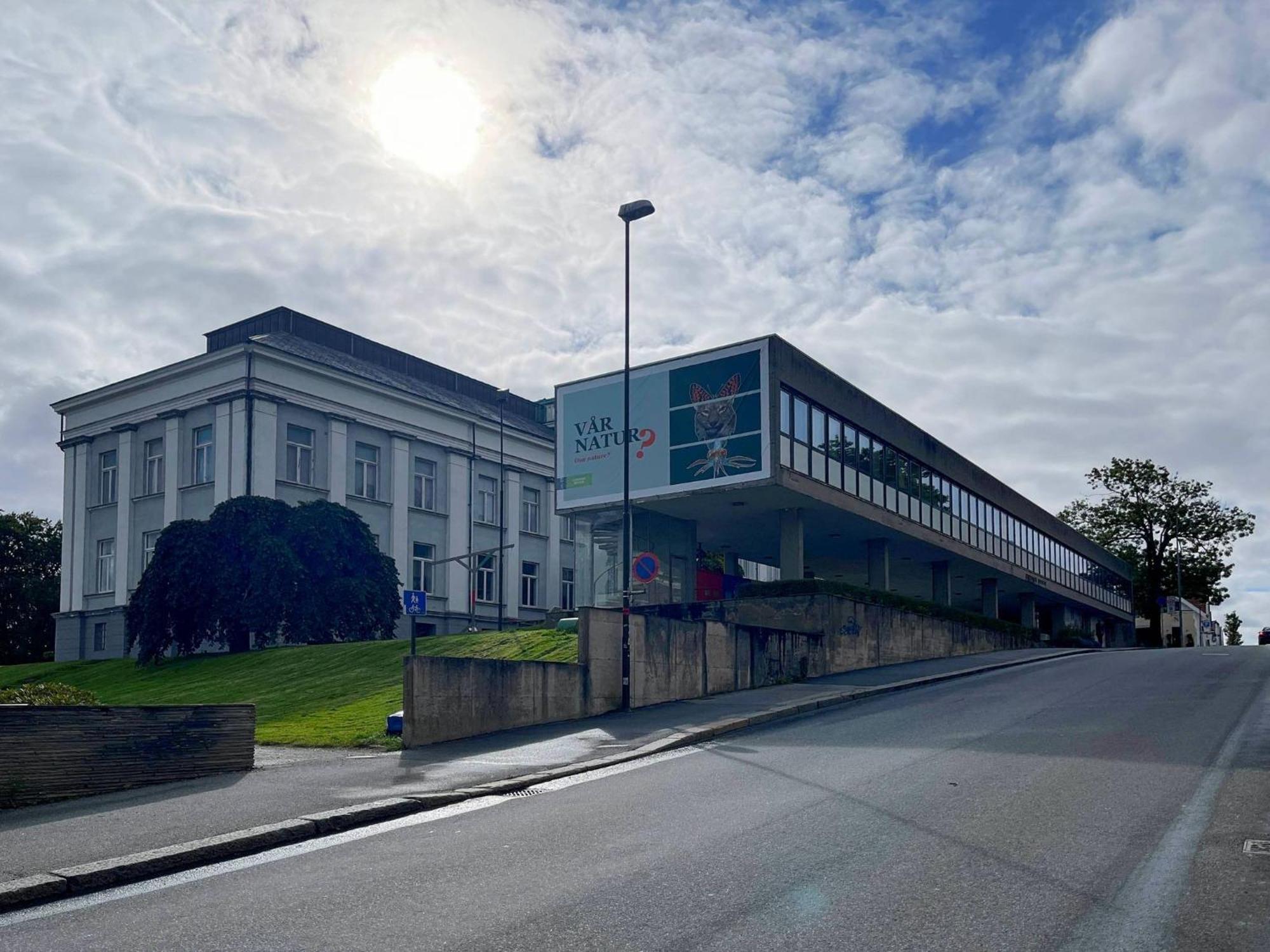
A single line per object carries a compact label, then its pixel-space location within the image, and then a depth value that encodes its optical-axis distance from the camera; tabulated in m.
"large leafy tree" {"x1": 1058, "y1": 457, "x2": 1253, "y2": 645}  82.00
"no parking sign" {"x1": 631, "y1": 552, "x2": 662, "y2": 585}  27.58
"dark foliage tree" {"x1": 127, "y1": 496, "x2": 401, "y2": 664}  42.06
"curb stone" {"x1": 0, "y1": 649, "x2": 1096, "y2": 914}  8.17
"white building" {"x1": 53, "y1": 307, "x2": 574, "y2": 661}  49.09
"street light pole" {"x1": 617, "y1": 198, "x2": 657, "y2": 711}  21.59
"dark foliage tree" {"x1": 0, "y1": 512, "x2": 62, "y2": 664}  67.25
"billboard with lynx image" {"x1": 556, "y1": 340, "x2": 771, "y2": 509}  34.00
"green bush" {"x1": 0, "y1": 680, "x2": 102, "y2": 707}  13.77
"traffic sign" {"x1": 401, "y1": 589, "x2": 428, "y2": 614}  19.67
